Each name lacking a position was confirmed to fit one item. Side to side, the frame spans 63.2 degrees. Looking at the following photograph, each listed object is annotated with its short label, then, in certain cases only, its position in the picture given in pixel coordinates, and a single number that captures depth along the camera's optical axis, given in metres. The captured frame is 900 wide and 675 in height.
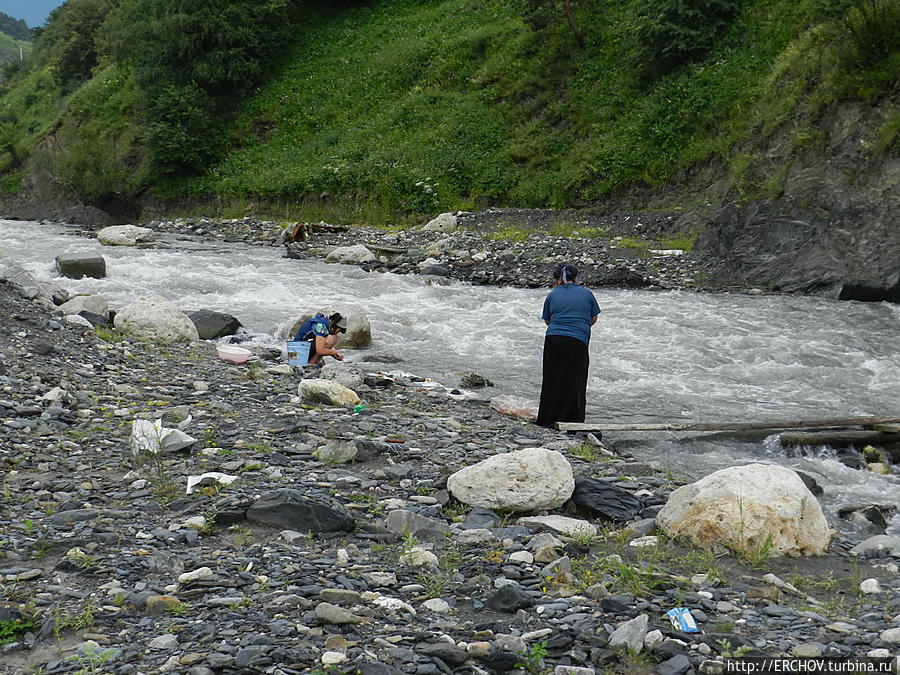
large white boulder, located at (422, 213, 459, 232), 24.69
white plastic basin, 10.59
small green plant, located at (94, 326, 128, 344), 10.55
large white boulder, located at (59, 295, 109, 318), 11.82
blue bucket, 10.83
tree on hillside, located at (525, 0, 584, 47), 32.59
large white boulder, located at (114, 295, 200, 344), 11.37
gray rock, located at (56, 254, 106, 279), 17.05
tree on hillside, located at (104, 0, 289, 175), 38.88
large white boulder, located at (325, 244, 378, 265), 20.78
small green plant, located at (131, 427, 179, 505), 5.59
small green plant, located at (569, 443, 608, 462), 7.54
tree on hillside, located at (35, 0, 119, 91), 58.19
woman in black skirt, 8.62
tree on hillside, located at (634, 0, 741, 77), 27.19
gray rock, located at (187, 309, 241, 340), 12.77
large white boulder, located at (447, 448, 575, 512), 5.71
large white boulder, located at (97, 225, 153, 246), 23.64
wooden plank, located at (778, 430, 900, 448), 7.99
